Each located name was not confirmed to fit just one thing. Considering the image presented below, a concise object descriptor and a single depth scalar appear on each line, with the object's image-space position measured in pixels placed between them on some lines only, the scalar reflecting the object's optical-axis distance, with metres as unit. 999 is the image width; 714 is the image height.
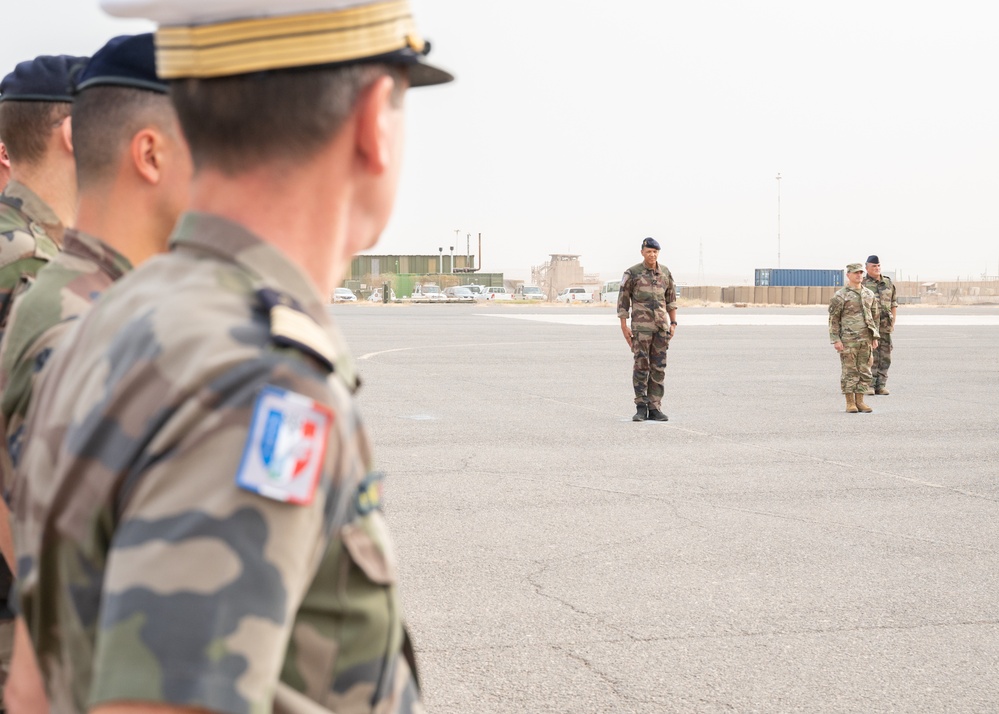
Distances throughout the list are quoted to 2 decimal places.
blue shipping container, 101.50
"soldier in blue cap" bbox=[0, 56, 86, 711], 2.82
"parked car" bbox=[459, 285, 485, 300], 88.05
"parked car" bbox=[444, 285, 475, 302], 84.31
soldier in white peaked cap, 1.05
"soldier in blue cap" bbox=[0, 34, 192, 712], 2.05
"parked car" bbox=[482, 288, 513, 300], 88.81
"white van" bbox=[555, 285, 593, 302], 80.38
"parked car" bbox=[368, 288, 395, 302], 87.61
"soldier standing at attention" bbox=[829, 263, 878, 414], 14.69
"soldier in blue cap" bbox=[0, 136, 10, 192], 3.86
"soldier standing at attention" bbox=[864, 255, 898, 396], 17.31
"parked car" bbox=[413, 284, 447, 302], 85.56
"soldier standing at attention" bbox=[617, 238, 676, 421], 13.75
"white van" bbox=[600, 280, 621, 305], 75.81
